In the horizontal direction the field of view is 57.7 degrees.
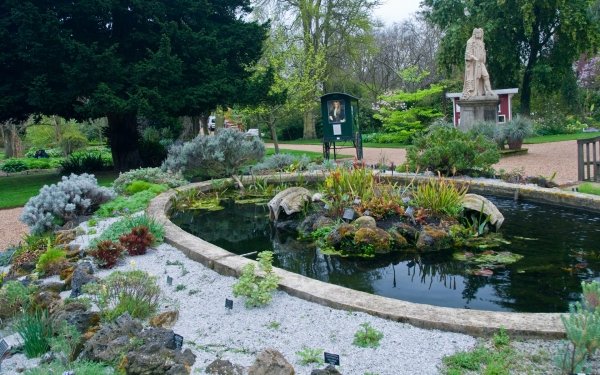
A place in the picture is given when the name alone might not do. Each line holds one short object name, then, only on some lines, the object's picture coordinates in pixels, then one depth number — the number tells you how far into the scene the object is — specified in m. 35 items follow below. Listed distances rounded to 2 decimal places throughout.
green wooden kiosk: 14.32
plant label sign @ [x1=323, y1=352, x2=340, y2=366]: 2.80
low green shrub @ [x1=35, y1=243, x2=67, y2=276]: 5.04
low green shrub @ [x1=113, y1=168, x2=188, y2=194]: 10.24
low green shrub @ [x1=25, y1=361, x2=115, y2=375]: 2.72
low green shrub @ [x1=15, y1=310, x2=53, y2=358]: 3.27
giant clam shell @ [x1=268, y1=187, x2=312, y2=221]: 7.15
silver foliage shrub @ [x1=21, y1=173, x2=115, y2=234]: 6.88
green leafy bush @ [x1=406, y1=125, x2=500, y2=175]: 9.58
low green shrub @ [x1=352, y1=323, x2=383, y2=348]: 3.11
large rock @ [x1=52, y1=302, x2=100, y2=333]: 3.48
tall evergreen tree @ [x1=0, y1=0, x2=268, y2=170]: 12.50
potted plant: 15.31
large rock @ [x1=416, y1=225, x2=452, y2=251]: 5.59
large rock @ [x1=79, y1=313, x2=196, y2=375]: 2.82
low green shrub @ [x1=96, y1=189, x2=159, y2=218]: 7.78
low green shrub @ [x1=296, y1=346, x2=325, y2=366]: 2.94
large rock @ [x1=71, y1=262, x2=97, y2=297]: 4.32
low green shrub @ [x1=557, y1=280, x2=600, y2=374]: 2.59
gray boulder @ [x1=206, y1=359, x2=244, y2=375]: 2.85
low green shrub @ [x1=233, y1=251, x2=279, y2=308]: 3.88
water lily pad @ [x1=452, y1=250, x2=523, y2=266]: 5.09
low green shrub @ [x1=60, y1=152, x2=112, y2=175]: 15.95
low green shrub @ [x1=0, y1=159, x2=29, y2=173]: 20.79
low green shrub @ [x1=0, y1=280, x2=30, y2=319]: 3.97
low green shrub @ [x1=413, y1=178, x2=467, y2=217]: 6.23
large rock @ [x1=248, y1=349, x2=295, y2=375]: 2.72
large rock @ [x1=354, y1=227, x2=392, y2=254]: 5.58
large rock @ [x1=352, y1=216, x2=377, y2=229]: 5.89
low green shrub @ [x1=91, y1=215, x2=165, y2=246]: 6.02
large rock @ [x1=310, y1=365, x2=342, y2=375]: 2.68
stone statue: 17.11
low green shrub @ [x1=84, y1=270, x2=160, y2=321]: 3.69
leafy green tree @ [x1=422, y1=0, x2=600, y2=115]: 23.77
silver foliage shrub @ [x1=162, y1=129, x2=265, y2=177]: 11.21
